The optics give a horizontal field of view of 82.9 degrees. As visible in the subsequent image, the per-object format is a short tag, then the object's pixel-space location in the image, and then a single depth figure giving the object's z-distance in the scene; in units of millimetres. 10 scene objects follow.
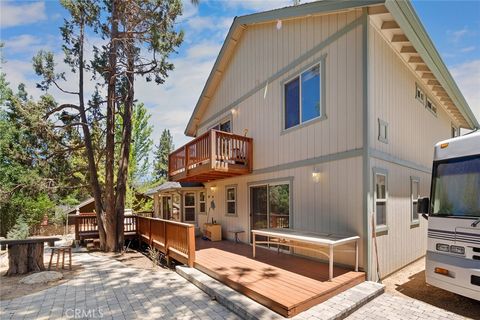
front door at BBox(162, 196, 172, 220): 15070
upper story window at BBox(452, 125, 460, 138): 12466
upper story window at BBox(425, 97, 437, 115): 9266
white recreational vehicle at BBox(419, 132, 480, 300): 4223
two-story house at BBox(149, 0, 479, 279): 5836
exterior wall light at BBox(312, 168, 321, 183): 6609
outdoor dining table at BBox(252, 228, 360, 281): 5062
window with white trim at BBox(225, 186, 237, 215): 10164
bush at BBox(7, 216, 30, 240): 9547
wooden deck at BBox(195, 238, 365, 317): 4336
